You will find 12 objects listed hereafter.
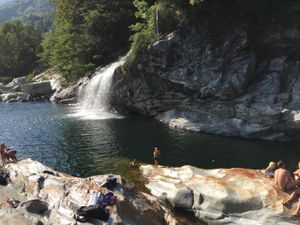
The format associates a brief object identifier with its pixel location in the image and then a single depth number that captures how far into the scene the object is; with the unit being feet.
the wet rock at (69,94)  167.83
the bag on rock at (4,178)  57.21
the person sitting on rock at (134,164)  75.69
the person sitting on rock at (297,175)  55.19
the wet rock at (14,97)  204.23
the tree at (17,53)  277.41
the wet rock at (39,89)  205.93
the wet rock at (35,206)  46.35
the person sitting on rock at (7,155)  73.14
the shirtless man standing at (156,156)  82.07
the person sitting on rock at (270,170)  59.58
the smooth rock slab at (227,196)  52.26
